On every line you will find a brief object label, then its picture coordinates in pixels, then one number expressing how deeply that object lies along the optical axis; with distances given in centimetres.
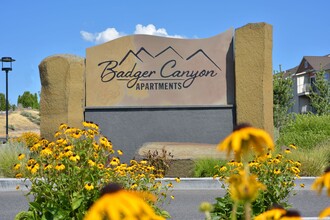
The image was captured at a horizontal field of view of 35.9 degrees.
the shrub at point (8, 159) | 1301
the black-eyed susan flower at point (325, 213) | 157
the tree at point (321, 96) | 3484
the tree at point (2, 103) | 8874
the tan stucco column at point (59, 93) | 1560
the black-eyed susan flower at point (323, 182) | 159
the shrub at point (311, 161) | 1268
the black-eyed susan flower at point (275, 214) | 173
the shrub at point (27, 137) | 2125
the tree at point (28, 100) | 9512
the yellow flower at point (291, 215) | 164
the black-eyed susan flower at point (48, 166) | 574
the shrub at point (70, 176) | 568
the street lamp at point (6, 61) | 2904
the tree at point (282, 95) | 3007
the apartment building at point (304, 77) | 5806
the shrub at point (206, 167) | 1262
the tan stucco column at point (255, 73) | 1491
